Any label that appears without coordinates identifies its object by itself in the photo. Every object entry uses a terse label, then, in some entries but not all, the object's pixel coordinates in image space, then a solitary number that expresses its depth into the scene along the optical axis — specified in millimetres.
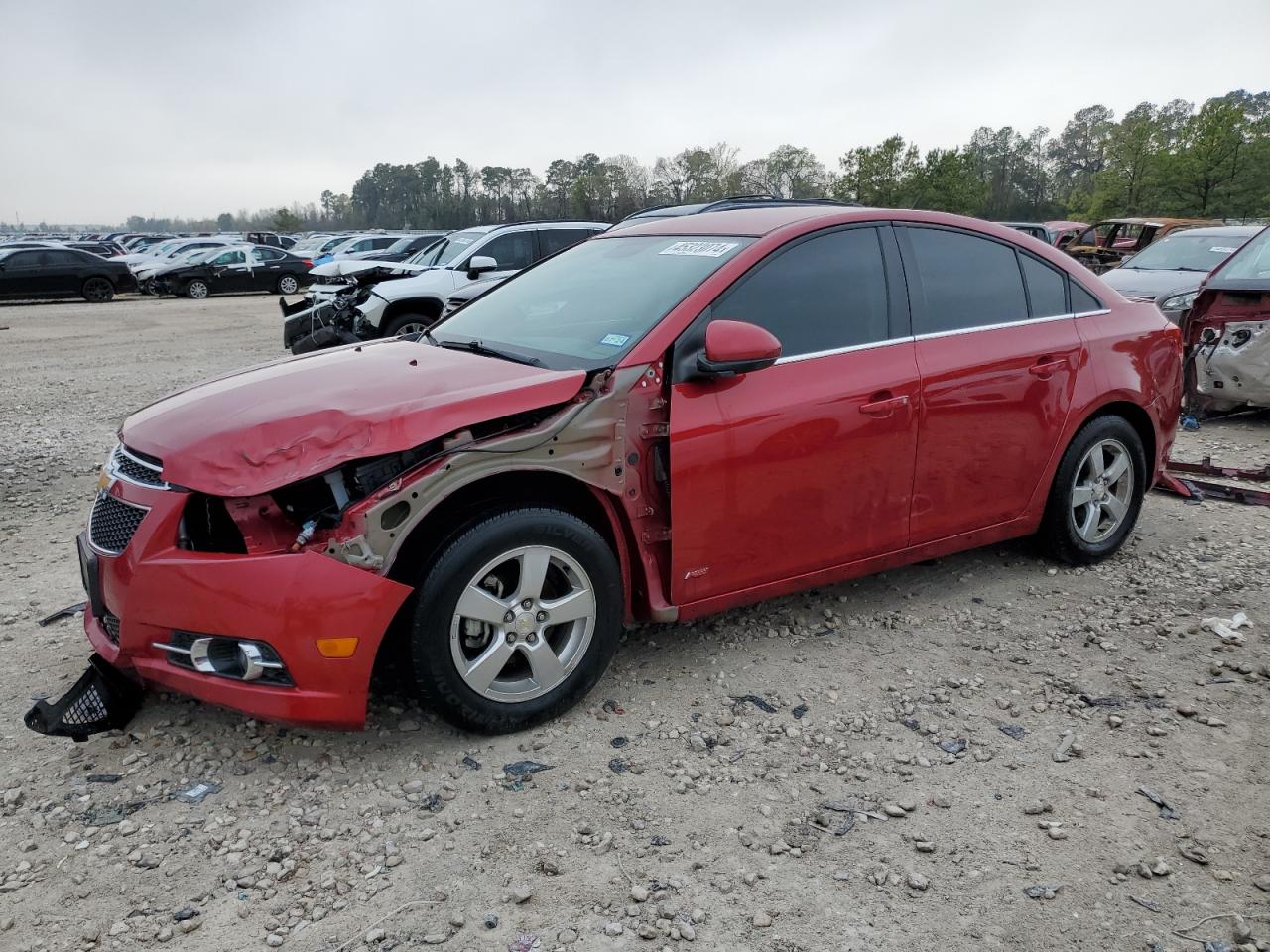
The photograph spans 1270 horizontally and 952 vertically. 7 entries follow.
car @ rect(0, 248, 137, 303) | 22125
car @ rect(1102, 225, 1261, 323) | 9109
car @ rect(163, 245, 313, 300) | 25109
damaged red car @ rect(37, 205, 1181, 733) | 2865
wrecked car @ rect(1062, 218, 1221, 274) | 16812
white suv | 10734
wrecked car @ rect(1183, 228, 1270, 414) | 7348
